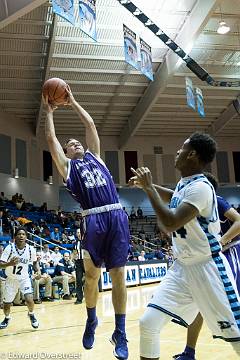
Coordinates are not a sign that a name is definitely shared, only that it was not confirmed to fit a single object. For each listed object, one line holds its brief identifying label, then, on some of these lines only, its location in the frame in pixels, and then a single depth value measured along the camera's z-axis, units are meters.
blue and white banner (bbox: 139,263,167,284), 16.17
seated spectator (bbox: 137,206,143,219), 26.64
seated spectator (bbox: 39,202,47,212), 21.54
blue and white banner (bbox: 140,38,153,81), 12.70
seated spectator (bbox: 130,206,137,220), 26.40
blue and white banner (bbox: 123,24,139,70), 11.77
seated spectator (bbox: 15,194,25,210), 20.34
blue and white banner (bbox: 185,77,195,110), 14.97
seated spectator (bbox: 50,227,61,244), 16.58
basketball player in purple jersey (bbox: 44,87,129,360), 3.71
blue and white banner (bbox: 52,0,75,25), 8.66
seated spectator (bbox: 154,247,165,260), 18.95
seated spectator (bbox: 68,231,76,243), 17.36
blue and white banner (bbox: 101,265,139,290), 14.20
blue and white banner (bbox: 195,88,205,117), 15.74
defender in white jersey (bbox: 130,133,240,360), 2.59
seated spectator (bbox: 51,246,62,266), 13.22
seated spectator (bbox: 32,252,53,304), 11.71
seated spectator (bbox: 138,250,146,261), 17.17
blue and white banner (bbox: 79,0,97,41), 9.47
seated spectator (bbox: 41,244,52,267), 12.86
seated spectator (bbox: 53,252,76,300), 12.41
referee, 11.17
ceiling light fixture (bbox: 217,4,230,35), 14.97
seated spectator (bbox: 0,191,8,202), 19.94
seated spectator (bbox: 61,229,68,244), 17.16
